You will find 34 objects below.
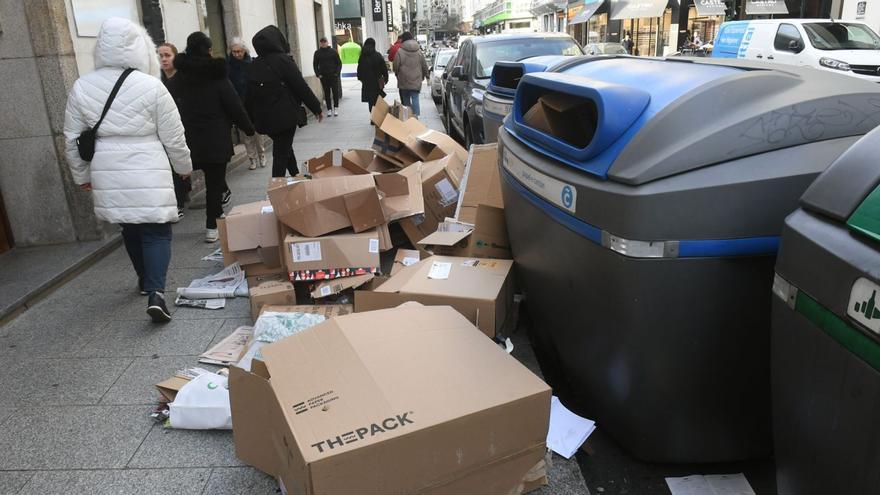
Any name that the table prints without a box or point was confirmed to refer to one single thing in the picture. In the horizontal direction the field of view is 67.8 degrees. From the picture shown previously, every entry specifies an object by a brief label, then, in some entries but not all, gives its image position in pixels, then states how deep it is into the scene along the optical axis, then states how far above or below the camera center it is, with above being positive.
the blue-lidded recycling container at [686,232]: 2.00 -0.63
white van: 14.25 -0.58
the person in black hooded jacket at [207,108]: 5.52 -0.51
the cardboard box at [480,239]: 3.95 -1.18
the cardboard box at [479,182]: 4.35 -0.96
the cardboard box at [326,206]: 3.98 -0.97
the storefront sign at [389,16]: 38.54 +1.28
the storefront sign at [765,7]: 23.67 +0.46
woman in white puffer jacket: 3.83 -0.51
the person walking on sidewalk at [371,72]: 12.24 -0.60
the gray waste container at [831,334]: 1.37 -0.69
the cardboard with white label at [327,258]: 3.92 -1.24
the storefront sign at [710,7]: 26.52 +0.60
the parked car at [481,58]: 8.33 -0.33
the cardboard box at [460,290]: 3.16 -1.21
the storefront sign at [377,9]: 30.00 +1.27
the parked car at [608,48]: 19.89 -0.62
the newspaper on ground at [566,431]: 2.61 -1.56
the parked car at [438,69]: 19.56 -1.07
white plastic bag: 2.82 -1.49
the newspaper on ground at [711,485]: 2.39 -1.63
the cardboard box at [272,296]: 3.87 -1.43
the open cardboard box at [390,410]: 1.78 -1.04
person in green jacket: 27.33 -0.51
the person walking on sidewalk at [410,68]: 12.31 -0.57
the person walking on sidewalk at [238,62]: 8.33 -0.21
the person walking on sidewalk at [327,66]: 14.70 -0.55
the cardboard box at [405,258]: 4.04 -1.33
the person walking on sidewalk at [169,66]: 6.28 -0.17
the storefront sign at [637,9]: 31.75 +0.81
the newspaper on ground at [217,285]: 4.35 -1.56
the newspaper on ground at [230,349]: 3.47 -1.58
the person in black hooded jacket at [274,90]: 6.58 -0.45
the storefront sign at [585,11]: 37.06 +1.00
